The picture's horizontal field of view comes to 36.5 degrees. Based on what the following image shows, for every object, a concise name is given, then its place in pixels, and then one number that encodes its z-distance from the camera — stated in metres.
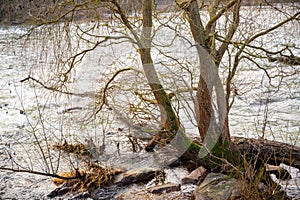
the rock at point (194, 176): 5.58
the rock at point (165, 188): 5.32
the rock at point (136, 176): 5.69
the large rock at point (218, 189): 4.59
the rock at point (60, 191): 5.45
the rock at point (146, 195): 5.20
